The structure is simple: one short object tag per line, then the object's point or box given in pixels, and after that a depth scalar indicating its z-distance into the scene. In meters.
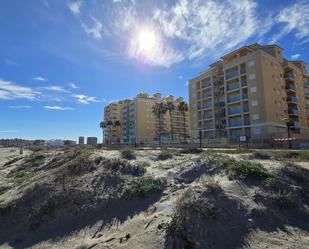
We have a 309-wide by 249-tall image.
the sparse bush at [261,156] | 10.30
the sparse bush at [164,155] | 11.21
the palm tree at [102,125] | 90.42
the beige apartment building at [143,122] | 80.69
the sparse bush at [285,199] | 5.39
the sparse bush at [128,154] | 10.89
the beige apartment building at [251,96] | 37.95
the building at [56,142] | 70.20
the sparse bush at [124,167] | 8.02
